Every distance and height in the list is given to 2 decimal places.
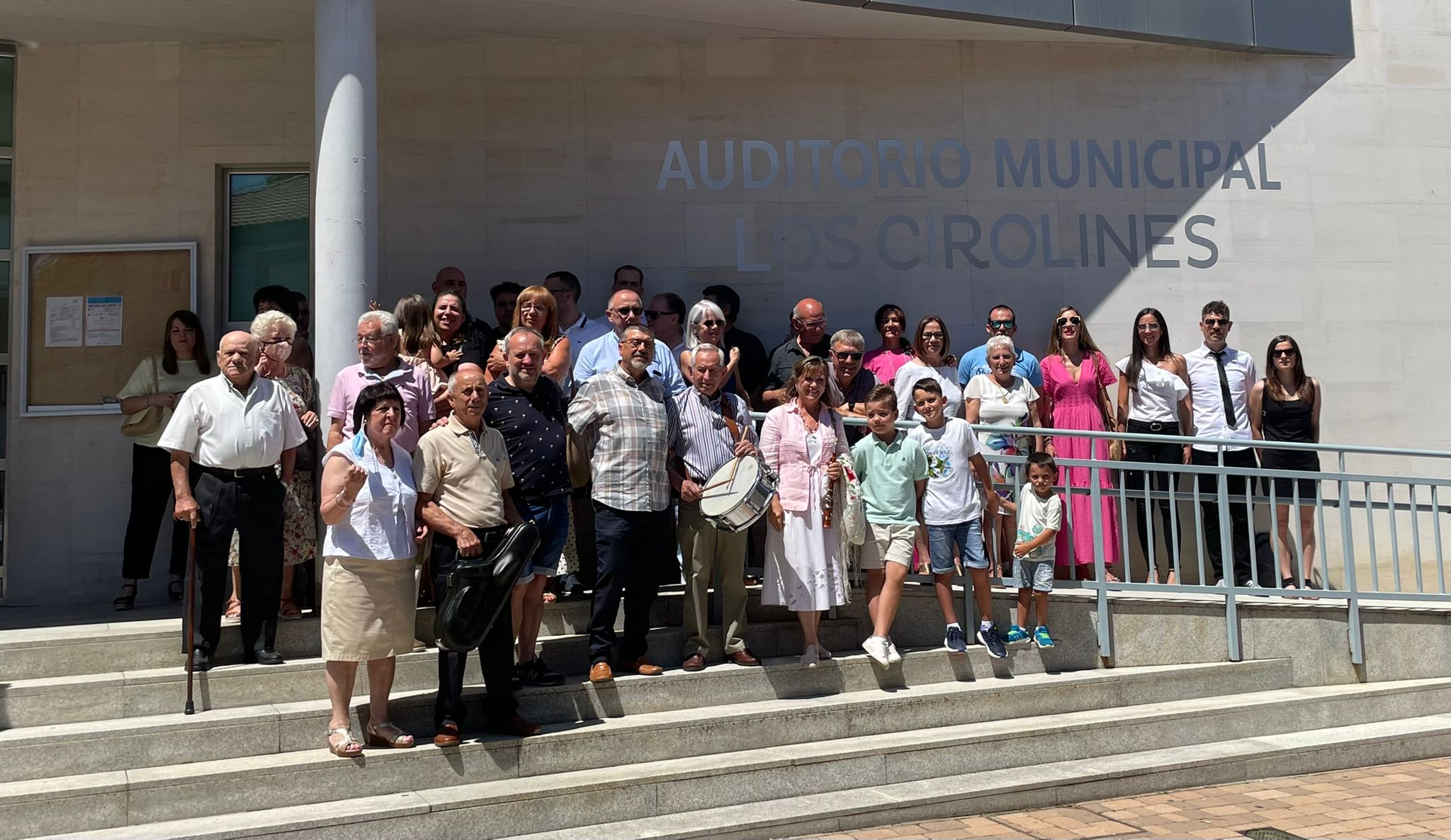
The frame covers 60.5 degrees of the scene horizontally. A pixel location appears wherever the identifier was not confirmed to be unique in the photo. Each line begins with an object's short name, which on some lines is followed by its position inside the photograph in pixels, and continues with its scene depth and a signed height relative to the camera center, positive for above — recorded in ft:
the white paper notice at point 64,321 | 27.66 +4.64
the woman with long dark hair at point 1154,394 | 28.22 +2.37
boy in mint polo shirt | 22.04 +0.13
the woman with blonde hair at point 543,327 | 20.77 +3.22
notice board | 27.50 +4.76
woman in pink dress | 26.81 +2.29
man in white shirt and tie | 28.19 +2.27
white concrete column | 21.39 +6.06
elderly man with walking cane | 18.65 +0.64
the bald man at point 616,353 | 22.18 +2.97
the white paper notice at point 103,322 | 27.76 +4.62
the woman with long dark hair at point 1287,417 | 27.78 +1.77
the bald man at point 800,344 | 25.52 +3.47
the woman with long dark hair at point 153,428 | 24.84 +1.99
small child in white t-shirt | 23.24 -0.71
